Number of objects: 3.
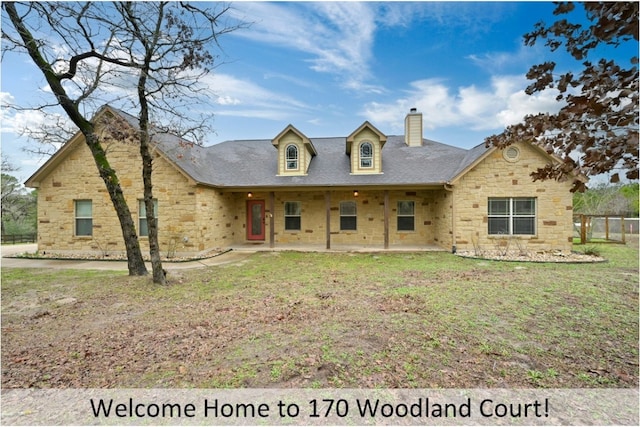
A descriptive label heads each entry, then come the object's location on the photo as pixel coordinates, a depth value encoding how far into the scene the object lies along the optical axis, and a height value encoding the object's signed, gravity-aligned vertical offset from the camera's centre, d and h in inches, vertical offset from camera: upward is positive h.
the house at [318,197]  440.1 +35.2
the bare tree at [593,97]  89.5 +39.4
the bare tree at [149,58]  268.7 +156.4
